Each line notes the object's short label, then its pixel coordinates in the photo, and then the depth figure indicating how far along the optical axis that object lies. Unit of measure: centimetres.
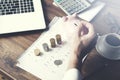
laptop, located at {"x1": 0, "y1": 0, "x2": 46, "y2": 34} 102
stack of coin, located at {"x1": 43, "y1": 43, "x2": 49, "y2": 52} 96
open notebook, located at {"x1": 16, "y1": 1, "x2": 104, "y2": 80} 90
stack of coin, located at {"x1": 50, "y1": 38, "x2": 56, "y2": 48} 96
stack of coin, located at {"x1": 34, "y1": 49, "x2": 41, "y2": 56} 95
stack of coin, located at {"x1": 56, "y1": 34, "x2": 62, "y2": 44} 97
